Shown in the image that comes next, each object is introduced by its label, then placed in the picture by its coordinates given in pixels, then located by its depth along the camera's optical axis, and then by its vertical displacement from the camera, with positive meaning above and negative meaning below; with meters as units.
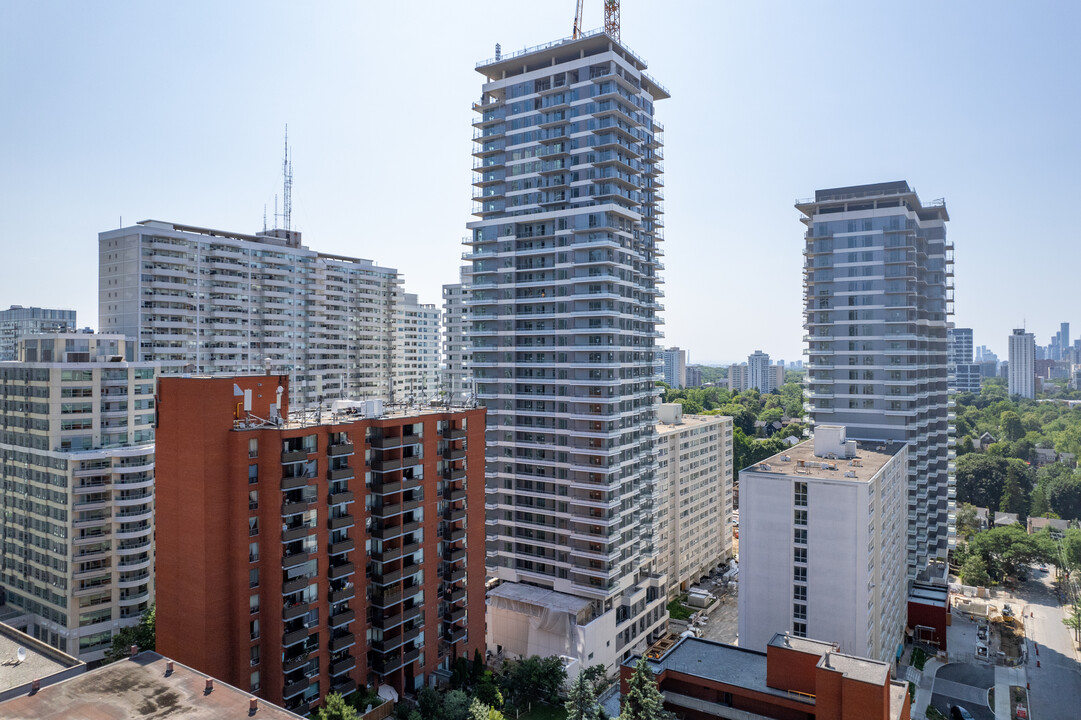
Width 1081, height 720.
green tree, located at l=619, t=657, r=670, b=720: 45.44 -24.00
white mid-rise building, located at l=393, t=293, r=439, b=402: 165.75 +1.86
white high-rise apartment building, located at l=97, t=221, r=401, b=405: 109.69 +9.67
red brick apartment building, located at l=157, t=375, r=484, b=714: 51.19 -15.38
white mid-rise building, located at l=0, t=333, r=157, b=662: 71.19 -15.23
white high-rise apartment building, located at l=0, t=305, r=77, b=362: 175.55 +8.41
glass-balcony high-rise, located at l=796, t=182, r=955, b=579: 91.62 +4.73
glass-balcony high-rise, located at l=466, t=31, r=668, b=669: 74.25 +1.57
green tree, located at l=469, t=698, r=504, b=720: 47.84 -26.14
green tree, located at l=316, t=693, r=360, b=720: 47.55 -25.70
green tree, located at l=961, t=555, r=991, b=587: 103.06 -34.01
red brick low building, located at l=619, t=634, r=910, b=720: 43.16 -24.32
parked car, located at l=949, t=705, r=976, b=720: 66.29 -36.30
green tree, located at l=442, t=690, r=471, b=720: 54.25 -29.19
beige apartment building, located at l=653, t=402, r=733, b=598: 97.62 -22.43
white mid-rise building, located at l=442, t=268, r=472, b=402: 159.00 +6.08
